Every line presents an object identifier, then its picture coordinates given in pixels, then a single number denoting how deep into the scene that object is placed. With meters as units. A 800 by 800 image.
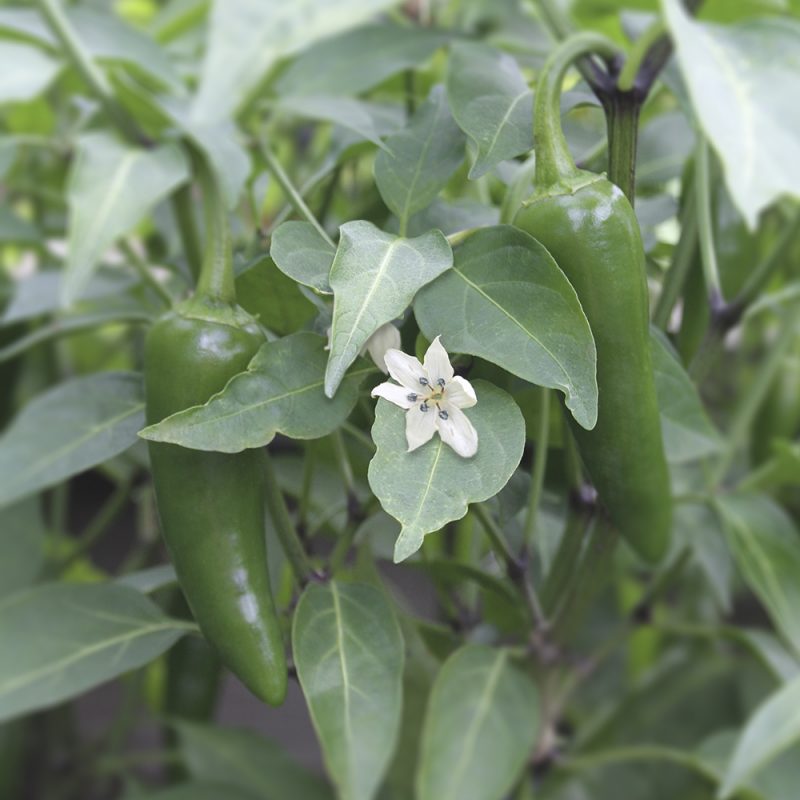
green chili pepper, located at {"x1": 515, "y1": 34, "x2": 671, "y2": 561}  0.31
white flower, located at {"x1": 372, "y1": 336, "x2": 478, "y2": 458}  0.29
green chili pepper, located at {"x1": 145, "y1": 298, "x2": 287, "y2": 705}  0.33
